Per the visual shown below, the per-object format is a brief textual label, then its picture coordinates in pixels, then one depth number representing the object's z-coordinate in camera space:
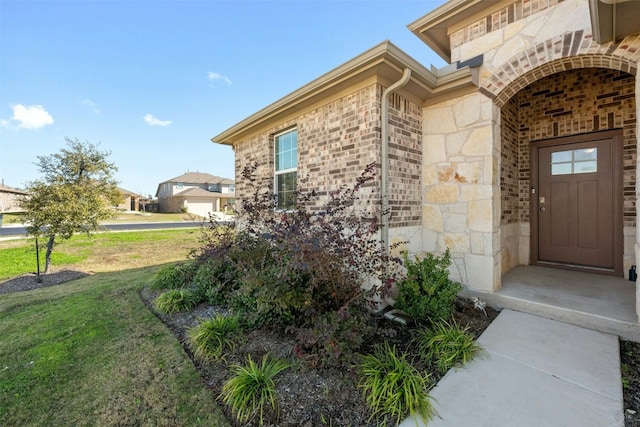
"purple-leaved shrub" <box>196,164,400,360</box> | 2.25
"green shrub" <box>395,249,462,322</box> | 3.05
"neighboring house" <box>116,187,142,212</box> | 40.69
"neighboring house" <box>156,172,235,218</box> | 35.38
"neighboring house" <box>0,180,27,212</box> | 27.89
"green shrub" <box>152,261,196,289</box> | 4.92
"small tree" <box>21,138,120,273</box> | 6.46
